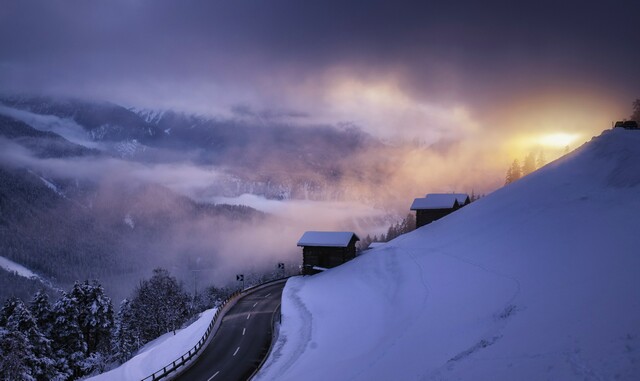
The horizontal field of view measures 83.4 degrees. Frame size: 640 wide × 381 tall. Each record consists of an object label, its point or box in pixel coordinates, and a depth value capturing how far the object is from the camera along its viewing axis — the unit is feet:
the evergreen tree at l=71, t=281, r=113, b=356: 158.92
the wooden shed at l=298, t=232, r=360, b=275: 189.88
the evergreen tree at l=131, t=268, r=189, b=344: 202.08
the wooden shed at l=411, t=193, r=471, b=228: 229.45
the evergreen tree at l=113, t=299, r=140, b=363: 179.81
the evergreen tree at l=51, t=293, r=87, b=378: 152.15
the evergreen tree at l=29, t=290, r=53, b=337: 154.68
